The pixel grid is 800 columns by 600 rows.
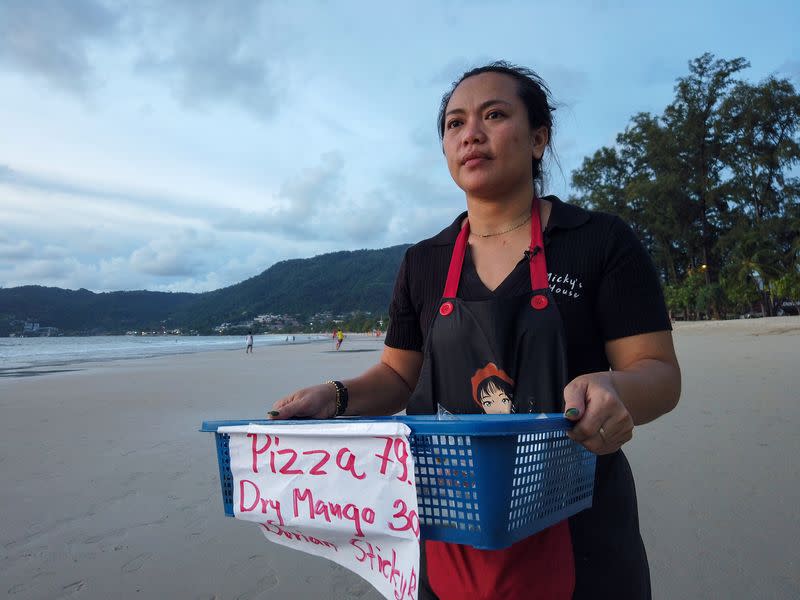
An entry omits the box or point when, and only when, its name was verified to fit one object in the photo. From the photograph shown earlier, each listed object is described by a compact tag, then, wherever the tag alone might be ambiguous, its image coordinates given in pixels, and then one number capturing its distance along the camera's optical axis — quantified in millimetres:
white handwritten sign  1065
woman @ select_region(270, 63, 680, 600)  1212
